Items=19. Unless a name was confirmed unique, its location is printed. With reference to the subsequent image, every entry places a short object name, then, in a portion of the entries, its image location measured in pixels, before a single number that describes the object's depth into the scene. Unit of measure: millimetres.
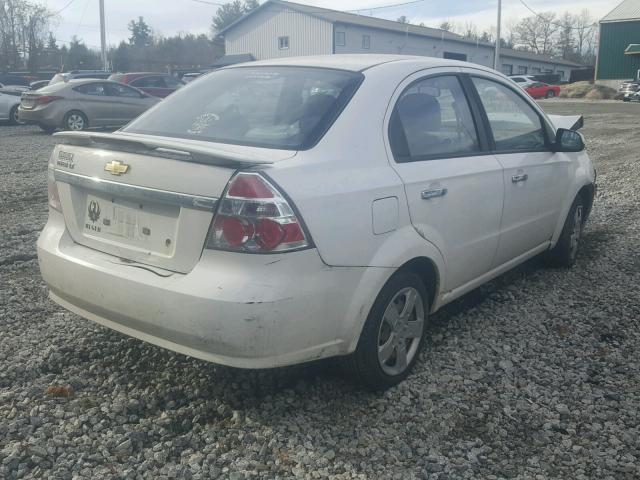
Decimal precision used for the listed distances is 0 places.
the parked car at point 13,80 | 30891
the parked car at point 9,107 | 19781
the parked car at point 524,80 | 46531
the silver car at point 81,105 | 16609
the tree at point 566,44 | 95062
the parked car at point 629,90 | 38250
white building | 46844
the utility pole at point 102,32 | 35969
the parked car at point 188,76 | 27588
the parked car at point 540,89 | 45500
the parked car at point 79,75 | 23141
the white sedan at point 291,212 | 2787
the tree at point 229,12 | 95625
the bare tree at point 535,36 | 93406
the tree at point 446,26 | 76375
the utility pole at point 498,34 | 42238
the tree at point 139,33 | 98812
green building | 49500
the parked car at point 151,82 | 21475
